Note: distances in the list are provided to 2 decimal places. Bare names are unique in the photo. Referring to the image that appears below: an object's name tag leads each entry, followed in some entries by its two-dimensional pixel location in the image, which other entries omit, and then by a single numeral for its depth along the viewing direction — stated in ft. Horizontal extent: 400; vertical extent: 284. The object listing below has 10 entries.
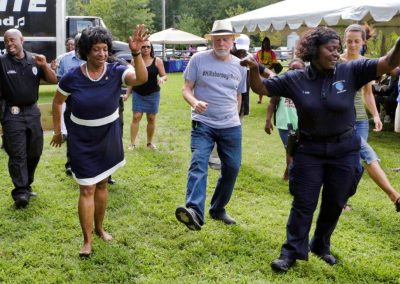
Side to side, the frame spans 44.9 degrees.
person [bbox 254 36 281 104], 40.16
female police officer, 10.74
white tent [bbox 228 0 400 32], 27.27
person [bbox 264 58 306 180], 18.03
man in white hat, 13.76
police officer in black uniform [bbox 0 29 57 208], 15.78
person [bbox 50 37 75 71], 18.33
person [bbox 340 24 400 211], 14.92
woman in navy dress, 11.84
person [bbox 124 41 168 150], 23.57
